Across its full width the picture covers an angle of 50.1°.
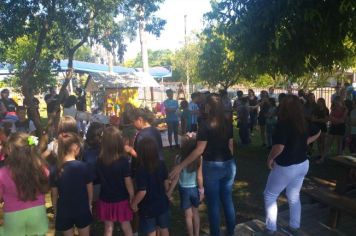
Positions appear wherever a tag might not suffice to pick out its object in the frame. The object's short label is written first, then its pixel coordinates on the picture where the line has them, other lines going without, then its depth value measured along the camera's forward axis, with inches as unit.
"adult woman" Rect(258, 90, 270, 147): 412.2
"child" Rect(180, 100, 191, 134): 390.1
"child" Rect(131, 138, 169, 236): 146.6
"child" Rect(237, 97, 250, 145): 431.8
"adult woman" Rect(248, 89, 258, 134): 486.8
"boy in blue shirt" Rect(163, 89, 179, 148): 400.8
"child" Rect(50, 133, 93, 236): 143.9
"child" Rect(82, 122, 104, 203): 165.5
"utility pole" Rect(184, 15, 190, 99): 1550.3
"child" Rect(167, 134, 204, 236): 167.8
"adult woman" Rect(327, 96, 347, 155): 323.6
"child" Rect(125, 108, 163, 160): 175.3
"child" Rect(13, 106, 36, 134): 346.6
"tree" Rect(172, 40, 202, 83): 1515.7
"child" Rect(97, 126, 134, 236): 151.5
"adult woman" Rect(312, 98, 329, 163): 328.5
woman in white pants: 164.4
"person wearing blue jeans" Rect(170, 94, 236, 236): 161.6
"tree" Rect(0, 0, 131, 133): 343.6
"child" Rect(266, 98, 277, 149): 380.5
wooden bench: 180.5
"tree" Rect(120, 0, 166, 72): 444.8
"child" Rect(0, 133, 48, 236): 132.6
